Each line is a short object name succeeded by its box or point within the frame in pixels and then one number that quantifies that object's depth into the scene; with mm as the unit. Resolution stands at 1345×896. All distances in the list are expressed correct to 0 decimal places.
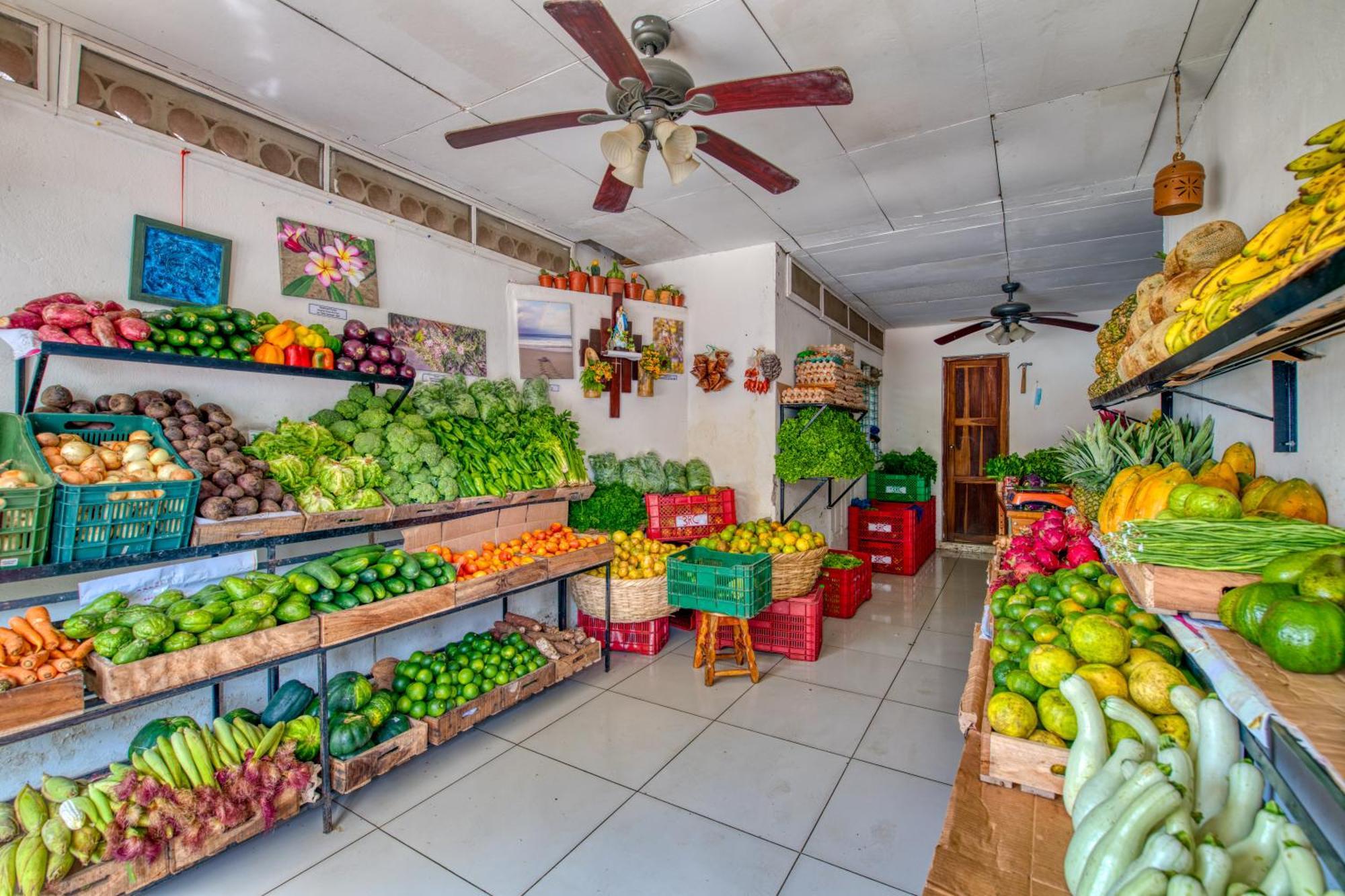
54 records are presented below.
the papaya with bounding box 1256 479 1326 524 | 1534
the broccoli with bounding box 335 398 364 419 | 3252
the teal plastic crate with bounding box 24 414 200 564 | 1938
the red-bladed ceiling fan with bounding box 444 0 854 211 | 1859
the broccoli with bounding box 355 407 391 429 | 3248
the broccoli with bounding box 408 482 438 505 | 3141
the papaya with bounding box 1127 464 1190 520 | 1804
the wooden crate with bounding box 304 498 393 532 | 2639
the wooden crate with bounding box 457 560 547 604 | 3012
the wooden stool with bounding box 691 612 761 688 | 3748
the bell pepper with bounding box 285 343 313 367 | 2787
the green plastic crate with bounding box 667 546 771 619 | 3553
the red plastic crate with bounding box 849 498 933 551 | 6539
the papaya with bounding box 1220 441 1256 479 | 2014
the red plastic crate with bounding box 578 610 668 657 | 4262
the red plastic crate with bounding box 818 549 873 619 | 5078
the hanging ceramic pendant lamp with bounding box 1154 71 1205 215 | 2361
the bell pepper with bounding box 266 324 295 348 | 2766
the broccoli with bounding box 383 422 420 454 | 3197
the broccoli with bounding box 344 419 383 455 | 3100
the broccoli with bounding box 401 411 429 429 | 3379
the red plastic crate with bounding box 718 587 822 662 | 4098
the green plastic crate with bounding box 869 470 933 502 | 7145
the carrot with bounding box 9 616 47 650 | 1940
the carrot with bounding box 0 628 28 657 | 1859
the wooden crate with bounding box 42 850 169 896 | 1761
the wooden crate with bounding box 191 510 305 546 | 2275
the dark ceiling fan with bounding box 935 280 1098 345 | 6145
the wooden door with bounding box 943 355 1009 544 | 8109
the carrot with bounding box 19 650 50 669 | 1843
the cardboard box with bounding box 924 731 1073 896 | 1193
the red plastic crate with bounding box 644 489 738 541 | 4742
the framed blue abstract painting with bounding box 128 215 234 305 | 2635
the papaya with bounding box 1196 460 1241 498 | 1903
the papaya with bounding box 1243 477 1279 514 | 1702
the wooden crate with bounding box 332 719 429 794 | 2426
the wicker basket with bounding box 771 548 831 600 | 4043
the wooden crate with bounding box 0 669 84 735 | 1690
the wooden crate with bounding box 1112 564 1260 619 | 1326
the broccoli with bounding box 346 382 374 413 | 3352
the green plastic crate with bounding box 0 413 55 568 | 1822
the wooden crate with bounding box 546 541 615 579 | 3559
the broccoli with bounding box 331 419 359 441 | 3146
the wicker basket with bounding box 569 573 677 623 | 3998
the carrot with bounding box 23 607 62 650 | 1969
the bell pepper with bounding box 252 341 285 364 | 2711
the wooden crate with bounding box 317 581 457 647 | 2438
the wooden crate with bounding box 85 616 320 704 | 1893
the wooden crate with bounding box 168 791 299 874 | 1953
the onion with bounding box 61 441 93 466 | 2049
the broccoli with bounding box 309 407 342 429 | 3158
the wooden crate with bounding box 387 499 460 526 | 3025
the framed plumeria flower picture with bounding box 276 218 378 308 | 3178
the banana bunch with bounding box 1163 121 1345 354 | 939
